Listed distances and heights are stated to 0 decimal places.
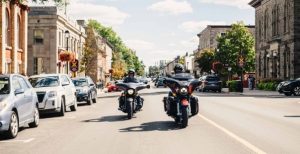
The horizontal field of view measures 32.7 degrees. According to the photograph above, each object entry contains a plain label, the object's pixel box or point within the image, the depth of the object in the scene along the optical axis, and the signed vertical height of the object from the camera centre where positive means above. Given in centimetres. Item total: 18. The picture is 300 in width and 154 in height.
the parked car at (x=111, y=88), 5816 -110
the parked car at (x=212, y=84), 4794 -60
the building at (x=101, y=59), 6812 +371
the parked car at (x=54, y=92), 1756 -49
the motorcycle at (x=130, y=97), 1608 -61
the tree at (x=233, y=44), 8019 +526
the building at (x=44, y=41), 5391 +403
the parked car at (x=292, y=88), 3600 -77
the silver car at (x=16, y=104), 1141 -62
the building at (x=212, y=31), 12092 +1107
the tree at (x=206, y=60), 9338 +326
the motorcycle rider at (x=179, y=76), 1388 +4
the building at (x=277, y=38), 4972 +427
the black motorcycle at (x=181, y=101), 1319 -62
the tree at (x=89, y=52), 6431 +350
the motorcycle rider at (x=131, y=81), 1667 -9
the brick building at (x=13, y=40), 3508 +295
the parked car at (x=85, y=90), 2608 -59
